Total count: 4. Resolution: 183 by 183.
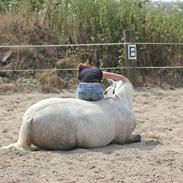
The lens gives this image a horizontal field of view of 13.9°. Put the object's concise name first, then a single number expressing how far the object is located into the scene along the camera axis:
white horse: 8.17
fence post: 16.27
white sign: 16.16
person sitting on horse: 8.82
